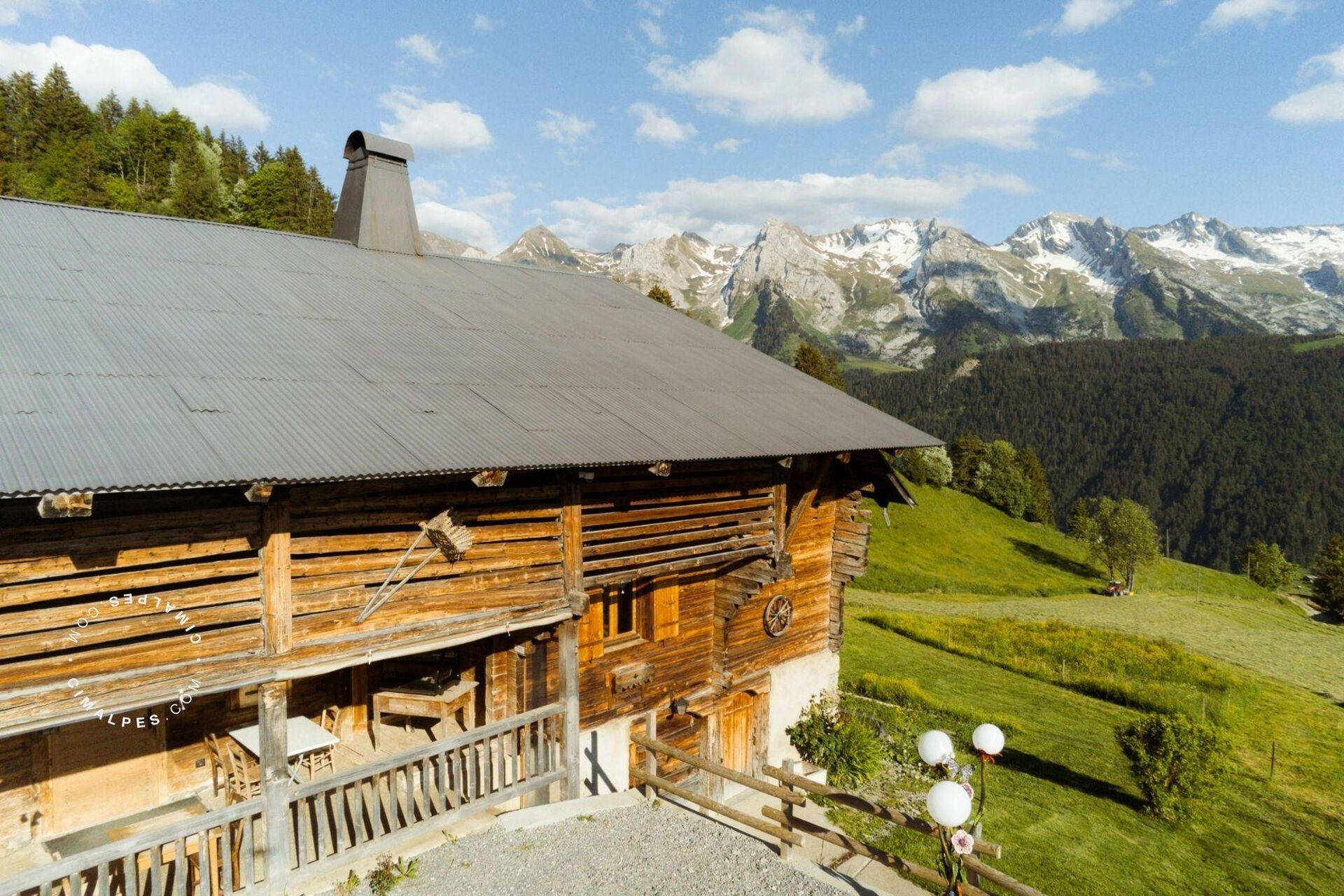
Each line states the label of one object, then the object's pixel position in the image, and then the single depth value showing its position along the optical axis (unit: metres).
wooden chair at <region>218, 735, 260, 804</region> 10.06
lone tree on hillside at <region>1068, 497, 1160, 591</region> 74.69
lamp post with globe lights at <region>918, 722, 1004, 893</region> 7.41
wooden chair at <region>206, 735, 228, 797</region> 10.68
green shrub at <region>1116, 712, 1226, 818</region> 19.09
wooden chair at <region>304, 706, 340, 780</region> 10.77
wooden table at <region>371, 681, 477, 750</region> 11.02
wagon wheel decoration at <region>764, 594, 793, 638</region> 15.45
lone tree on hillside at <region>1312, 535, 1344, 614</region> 73.38
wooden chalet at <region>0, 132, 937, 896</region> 6.47
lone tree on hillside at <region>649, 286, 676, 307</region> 55.69
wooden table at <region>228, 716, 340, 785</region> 9.71
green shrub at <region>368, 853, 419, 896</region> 8.12
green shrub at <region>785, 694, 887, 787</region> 16.59
